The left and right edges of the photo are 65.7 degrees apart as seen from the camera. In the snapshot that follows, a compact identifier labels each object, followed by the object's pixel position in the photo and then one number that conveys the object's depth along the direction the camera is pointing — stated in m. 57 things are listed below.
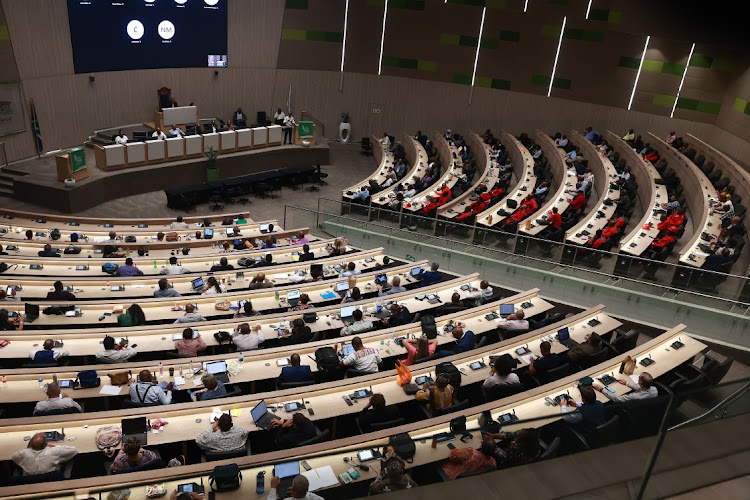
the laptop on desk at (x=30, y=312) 8.12
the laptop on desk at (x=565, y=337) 8.32
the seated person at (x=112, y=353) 7.20
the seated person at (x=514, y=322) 8.77
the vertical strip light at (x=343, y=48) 24.14
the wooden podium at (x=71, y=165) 16.05
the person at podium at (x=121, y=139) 17.97
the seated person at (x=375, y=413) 6.28
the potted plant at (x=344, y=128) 25.22
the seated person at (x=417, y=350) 7.76
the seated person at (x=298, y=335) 8.10
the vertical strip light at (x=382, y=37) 24.11
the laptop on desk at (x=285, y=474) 3.28
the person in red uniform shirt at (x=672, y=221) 13.33
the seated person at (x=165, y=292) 9.25
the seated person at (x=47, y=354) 6.97
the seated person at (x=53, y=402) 6.04
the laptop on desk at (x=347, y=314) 8.91
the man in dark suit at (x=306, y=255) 11.43
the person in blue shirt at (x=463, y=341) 8.10
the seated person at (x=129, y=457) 5.27
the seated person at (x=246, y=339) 7.93
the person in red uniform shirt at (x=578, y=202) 15.15
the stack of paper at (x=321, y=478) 3.80
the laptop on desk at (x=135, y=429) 5.73
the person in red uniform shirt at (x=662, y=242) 12.29
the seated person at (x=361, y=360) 7.48
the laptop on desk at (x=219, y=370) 7.11
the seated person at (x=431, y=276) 10.63
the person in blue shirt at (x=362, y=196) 16.72
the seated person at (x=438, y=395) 6.71
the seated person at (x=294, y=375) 7.04
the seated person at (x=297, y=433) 5.88
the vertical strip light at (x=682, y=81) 20.03
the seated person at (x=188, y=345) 7.54
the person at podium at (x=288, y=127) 22.04
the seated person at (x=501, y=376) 7.03
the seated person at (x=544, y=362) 7.64
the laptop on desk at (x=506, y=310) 9.14
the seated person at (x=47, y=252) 10.78
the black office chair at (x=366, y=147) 24.58
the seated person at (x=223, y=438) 5.75
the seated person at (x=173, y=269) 10.30
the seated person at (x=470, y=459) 3.09
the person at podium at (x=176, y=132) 19.17
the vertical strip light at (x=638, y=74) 20.83
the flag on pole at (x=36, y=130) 17.45
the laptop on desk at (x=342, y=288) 9.95
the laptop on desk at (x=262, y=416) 6.10
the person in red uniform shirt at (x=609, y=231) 12.97
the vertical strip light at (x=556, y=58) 22.20
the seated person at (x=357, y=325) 8.49
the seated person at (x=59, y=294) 8.87
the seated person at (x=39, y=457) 5.26
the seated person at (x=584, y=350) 7.84
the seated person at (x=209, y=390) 6.58
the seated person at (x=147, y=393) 6.35
